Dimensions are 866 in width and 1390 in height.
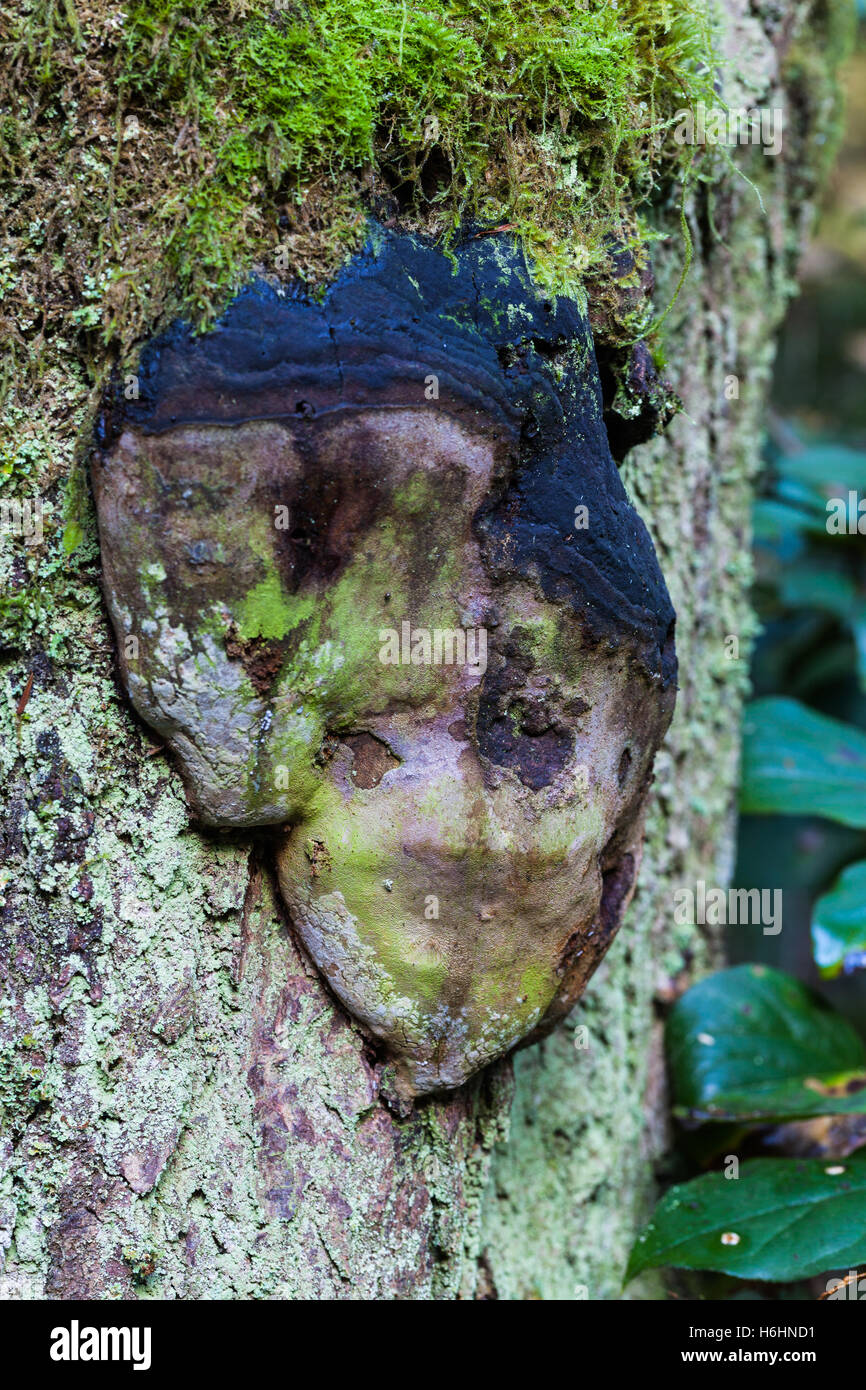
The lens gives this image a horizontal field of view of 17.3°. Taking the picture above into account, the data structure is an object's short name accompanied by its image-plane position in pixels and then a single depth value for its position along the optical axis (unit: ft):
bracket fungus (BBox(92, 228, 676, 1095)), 2.36
